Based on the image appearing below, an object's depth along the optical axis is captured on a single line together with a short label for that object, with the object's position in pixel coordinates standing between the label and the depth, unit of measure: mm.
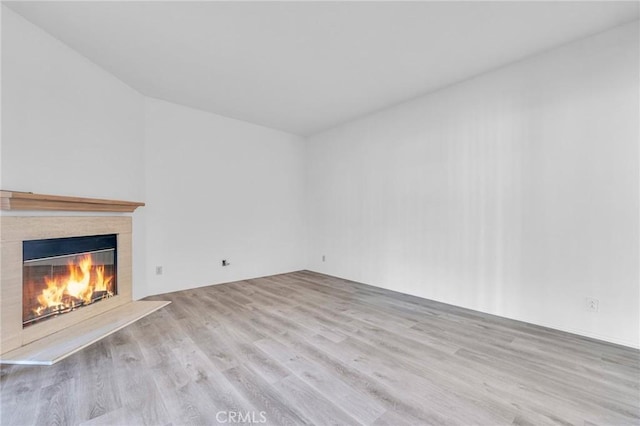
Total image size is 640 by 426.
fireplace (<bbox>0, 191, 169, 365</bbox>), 2023
